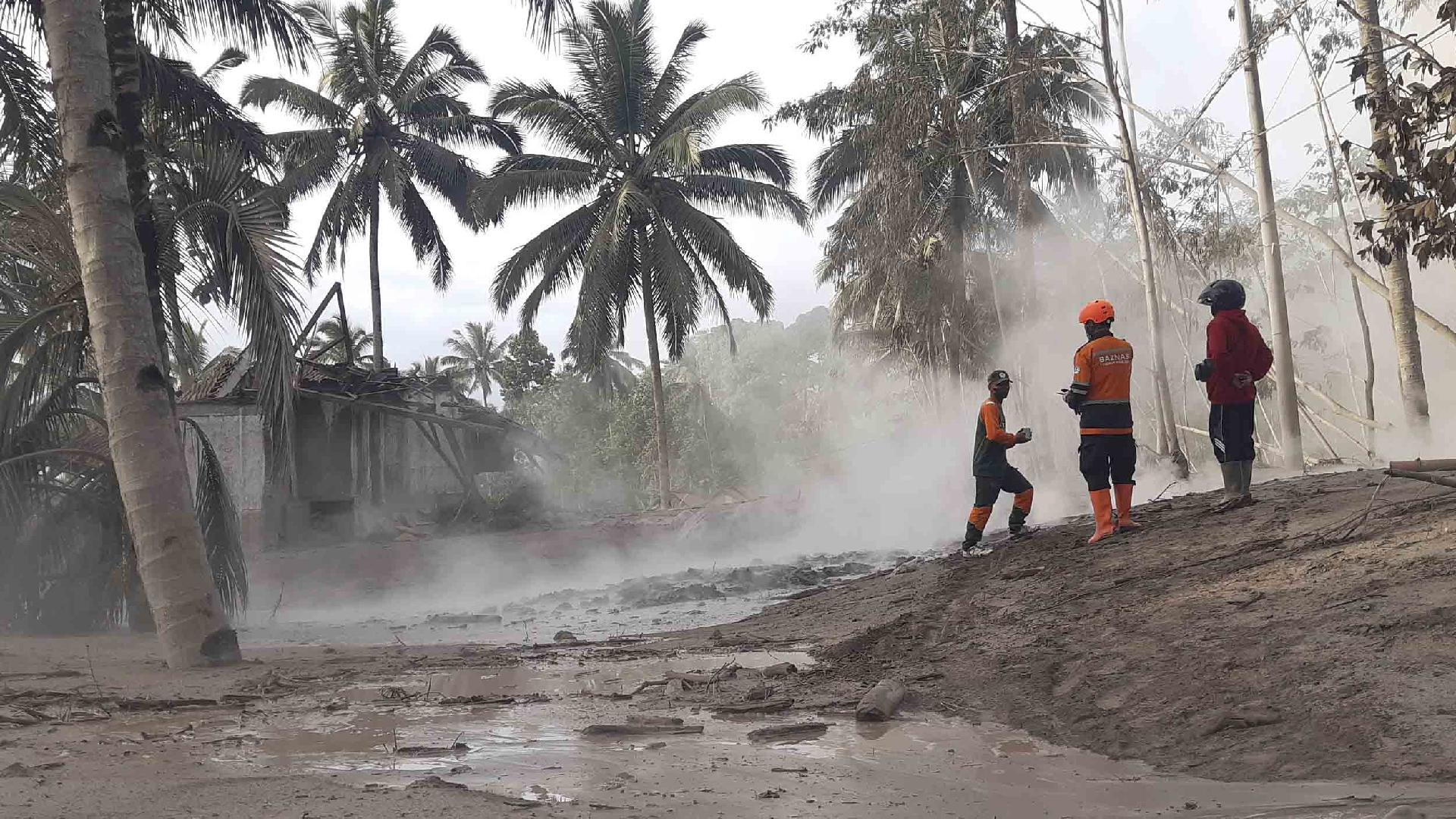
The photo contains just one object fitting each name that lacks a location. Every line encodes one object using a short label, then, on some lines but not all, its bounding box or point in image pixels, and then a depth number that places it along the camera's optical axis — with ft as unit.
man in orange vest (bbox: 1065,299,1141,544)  25.95
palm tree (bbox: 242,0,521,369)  89.86
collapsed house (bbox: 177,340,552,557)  62.80
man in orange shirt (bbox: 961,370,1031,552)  30.27
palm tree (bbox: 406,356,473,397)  71.82
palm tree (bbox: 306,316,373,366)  148.26
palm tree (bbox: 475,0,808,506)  80.48
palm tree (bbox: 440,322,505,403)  217.56
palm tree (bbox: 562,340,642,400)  85.35
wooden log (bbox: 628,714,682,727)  14.56
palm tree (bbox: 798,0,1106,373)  58.54
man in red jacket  25.34
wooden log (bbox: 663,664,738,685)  18.02
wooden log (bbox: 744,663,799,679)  18.70
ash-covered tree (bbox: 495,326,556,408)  161.17
